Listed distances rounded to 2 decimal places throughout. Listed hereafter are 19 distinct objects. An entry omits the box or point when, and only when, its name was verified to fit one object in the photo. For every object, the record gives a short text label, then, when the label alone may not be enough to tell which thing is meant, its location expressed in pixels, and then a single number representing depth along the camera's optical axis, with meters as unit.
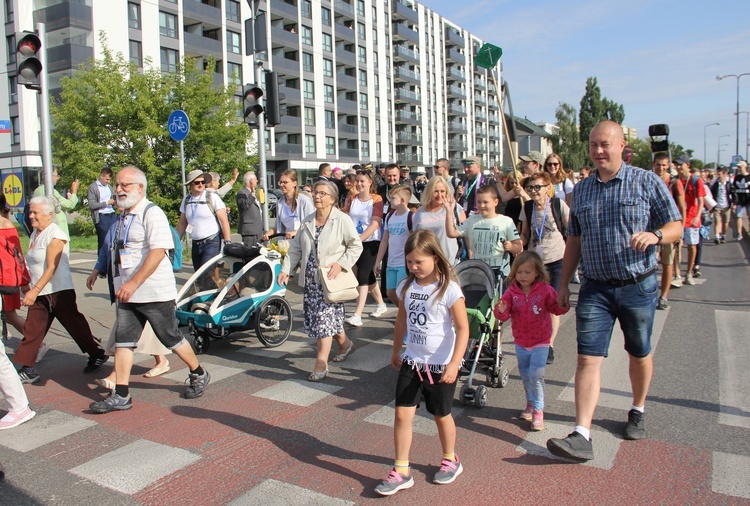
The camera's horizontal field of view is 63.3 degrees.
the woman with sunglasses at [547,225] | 5.84
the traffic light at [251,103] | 10.82
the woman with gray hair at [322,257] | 5.66
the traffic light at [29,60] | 7.86
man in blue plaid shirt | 3.78
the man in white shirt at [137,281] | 4.89
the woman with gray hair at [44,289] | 5.50
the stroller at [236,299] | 6.52
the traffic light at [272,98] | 11.05
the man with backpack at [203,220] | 8.20
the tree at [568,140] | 72.19
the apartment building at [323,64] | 38.78
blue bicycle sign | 11.14
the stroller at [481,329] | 4.75
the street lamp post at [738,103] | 47.66
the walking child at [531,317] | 4.33
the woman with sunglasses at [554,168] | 7.70
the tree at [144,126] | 21.33
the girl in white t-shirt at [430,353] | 3.41
